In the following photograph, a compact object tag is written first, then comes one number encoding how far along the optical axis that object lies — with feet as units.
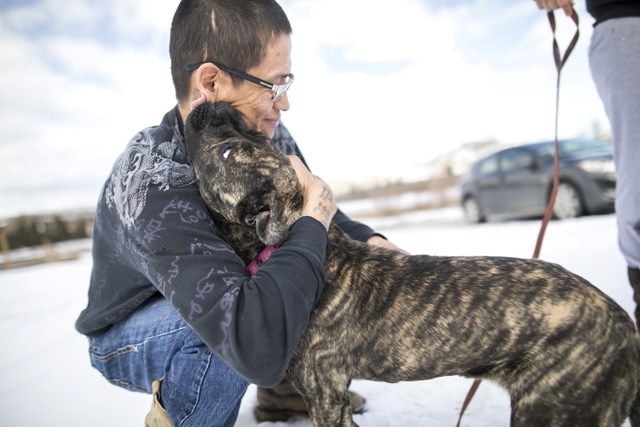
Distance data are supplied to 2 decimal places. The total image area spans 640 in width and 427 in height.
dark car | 29.43
